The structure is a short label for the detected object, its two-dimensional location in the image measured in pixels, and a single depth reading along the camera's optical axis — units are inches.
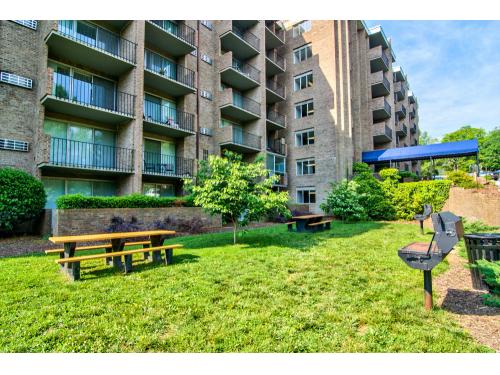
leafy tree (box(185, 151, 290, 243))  332.8
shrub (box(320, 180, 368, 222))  736.7
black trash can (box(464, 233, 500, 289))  186.2
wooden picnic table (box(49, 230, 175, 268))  217.0
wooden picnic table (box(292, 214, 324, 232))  505.1
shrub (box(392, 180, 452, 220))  711.7
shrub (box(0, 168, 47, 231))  382.6
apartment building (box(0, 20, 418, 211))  479.5
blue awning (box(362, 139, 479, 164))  829.2
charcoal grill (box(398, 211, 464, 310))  134.4
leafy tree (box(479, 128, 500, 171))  1622.8
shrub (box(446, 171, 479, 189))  671.4
